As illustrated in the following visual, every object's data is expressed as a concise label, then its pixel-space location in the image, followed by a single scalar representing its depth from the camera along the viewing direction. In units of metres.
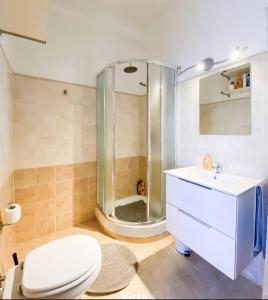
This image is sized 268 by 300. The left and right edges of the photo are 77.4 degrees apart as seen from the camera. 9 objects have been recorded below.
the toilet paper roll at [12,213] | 1.09
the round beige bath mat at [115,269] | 0.68
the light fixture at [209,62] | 1.34
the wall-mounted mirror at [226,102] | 1.31
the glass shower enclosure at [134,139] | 1.81
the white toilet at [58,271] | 0.62
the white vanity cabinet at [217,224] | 0.97
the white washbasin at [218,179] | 1.05
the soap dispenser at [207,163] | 1.52
